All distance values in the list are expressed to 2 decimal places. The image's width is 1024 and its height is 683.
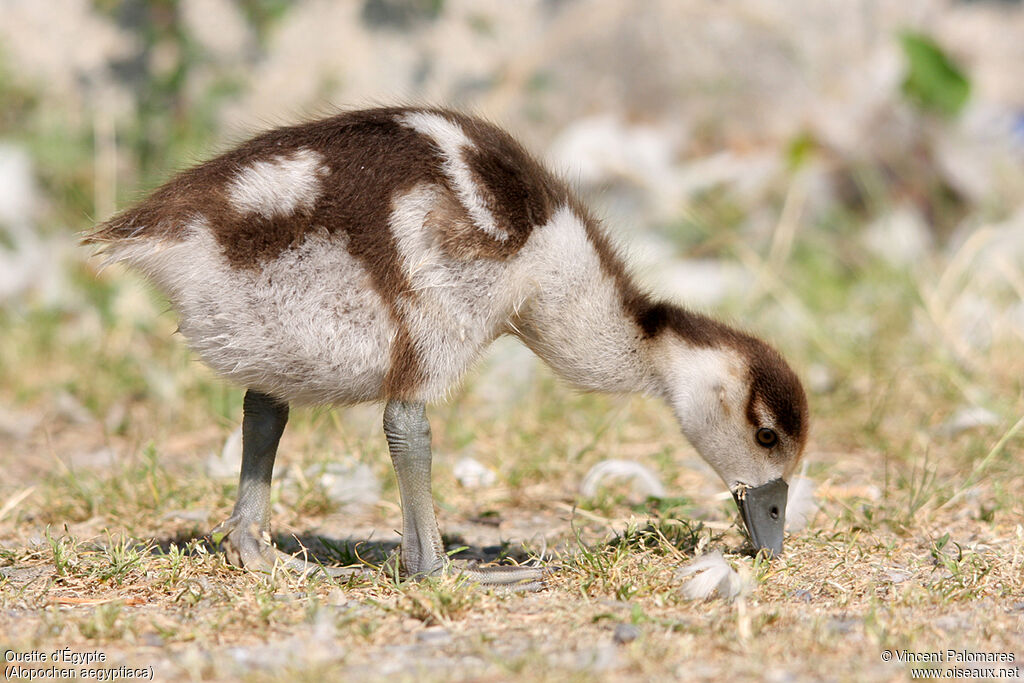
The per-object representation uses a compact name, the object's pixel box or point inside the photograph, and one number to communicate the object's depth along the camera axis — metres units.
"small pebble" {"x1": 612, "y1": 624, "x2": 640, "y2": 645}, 5.40
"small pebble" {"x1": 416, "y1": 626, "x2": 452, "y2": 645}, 5.45
